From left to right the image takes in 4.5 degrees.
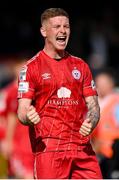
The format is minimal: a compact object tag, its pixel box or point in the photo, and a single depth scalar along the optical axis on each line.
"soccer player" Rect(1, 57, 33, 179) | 21.09
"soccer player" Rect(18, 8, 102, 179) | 14.49
